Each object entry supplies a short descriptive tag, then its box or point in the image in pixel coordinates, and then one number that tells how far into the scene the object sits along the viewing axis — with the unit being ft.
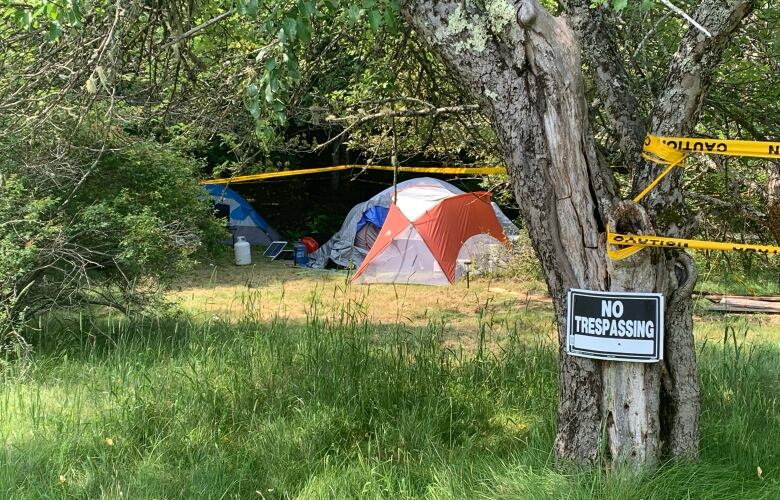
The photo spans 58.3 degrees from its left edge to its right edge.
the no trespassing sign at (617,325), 7.91
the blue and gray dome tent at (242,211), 51.55
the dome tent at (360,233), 45.55
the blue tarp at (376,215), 45.65
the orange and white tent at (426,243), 38.58
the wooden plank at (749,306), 28.48
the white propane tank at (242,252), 44.31
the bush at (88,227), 15.44
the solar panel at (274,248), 48.39
